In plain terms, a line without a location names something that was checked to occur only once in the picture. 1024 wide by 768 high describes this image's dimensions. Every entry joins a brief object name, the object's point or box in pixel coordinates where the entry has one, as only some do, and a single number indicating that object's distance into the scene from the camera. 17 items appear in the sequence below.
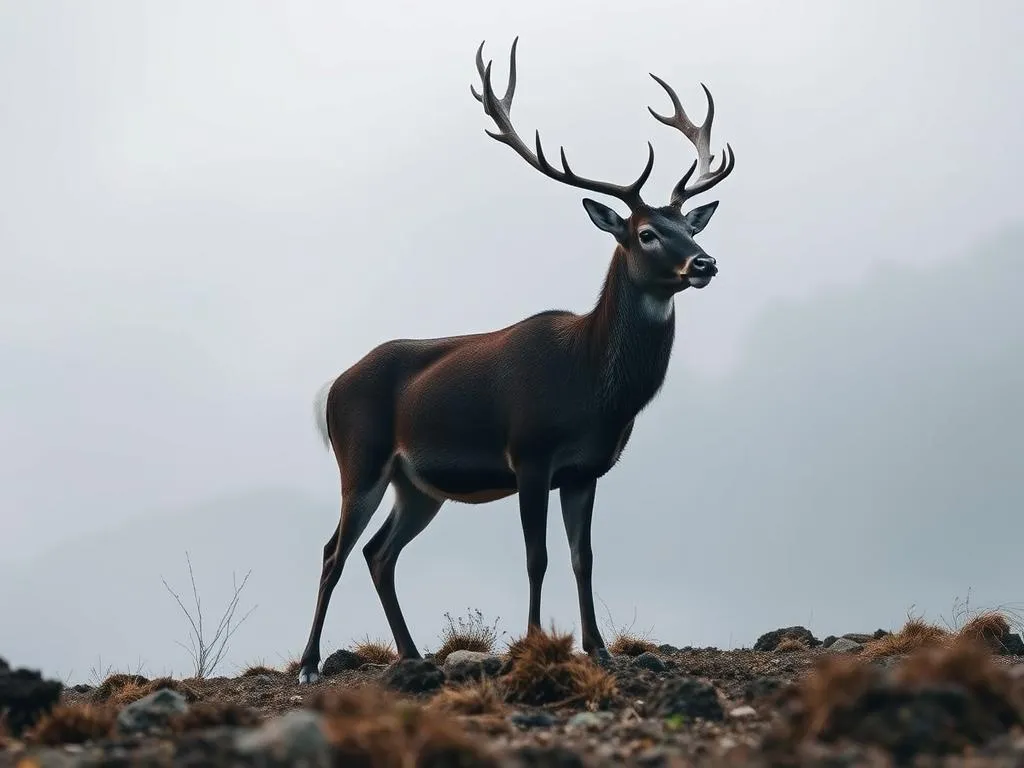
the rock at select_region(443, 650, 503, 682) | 17.44
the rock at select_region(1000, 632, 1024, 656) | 23.97
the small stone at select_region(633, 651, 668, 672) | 20.06
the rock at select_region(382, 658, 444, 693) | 17.03
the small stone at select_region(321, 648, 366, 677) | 24.49
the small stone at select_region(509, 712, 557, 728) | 13.72
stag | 21.11
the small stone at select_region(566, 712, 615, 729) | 13.42
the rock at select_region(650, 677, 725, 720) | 13.50
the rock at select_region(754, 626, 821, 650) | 25.31
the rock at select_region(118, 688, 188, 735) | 13.38
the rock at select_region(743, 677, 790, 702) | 14.53
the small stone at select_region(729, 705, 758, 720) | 13.64
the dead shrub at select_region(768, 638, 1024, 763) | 9.82
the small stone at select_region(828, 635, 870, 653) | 23.47
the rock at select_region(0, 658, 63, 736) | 13.95
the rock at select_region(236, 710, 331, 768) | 8.98
